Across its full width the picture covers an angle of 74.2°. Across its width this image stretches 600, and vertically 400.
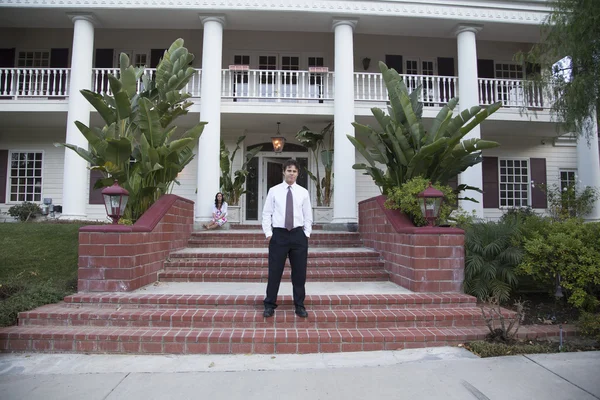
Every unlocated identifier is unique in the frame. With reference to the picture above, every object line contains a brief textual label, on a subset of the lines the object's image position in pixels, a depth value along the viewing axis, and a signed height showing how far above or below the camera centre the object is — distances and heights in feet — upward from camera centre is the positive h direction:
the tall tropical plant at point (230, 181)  36.59 +3.66
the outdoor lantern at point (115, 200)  17.87 +0.88
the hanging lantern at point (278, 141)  40.29 +7.98
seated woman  30.99 +0.59
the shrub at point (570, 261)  16.46 -1.76
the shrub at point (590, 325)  14.48 -3.88
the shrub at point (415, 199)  19.34 +1.03
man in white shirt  14.98 -0.66
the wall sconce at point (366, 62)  42.34 +16.89
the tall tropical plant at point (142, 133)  19.84 +4.60
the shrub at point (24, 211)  38.60 +0.78
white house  33.78 +13.34
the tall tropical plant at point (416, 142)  20.39 +4.15
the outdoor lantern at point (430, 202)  17.81 +0.81
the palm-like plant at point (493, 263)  17.76 -1.96
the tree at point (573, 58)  21.94 +9.78
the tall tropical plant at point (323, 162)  36.86 +5.27
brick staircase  13.80 -3.98
